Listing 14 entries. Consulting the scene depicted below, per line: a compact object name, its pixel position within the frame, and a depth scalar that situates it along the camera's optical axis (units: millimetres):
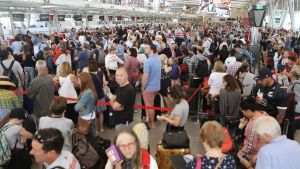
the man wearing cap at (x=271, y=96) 5004
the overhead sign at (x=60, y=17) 20842
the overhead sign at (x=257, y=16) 14133
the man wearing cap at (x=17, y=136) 4223
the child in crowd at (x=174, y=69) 8158
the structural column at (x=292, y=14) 19150
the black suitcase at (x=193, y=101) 7848
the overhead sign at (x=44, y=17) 19288
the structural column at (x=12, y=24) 16203
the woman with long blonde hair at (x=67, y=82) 6027
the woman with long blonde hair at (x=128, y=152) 3098
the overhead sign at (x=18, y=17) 16484
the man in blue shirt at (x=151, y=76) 6578
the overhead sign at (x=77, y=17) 22397
